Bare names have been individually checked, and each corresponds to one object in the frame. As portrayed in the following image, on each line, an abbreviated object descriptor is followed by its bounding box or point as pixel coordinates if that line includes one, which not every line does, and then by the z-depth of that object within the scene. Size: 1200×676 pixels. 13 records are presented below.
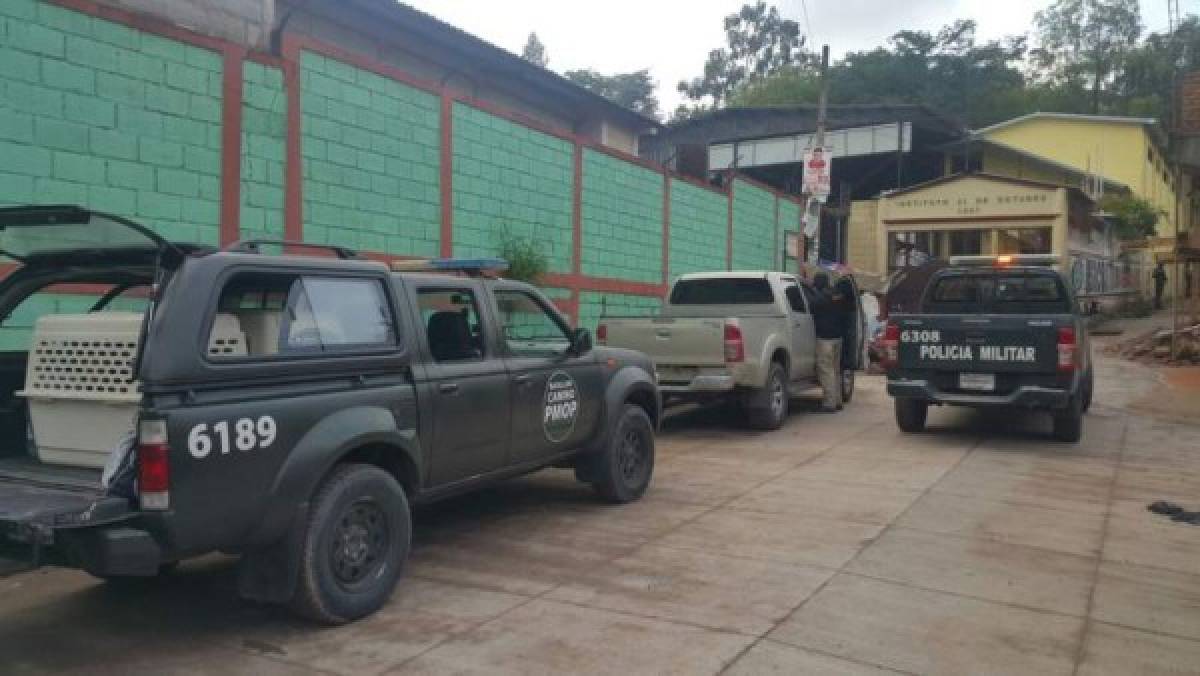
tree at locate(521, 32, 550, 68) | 75.18
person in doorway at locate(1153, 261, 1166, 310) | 34.94
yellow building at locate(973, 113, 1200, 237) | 40.19
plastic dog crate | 4.39
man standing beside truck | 12.81
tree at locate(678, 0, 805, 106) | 75.38
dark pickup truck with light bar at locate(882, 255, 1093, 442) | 9.62
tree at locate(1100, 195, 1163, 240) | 34.38
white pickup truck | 10.41
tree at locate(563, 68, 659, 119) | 67.21
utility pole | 16.47
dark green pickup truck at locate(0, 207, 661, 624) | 3.80
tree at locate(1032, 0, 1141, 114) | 64.50
